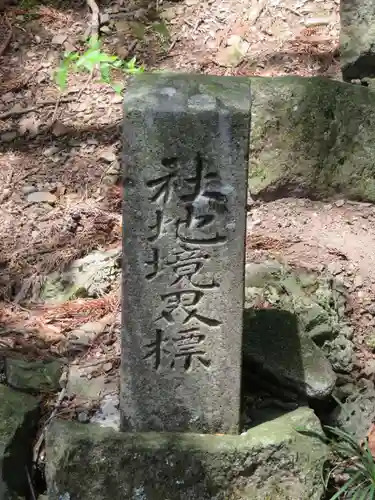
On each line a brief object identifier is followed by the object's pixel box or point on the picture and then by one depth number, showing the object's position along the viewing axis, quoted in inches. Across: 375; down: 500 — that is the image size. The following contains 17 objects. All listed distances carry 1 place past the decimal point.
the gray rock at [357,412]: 115.1
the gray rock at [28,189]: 163.8
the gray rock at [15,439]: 107.3
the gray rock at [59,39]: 199.6
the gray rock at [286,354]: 110.6
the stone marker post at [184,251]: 86.9
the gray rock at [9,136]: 178.4
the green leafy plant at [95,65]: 171.8
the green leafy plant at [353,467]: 102.2
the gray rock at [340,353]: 122.6
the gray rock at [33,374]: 119.2
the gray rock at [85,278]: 136.8
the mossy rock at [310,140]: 151.3
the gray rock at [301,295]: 124.0
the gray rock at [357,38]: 162.7
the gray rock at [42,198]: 161.2
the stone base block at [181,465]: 99.2
